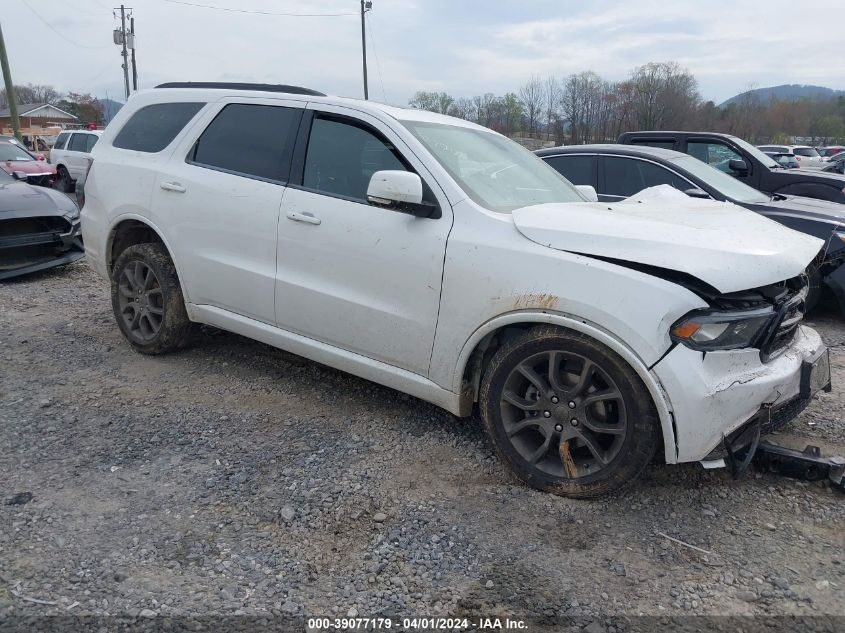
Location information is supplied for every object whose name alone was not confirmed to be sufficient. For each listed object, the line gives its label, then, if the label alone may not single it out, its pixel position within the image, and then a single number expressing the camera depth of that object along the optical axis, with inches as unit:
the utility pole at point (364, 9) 1568.7
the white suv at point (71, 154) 690.8
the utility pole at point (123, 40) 1487.5
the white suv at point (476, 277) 111.0
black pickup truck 334.5
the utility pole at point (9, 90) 1056.2
